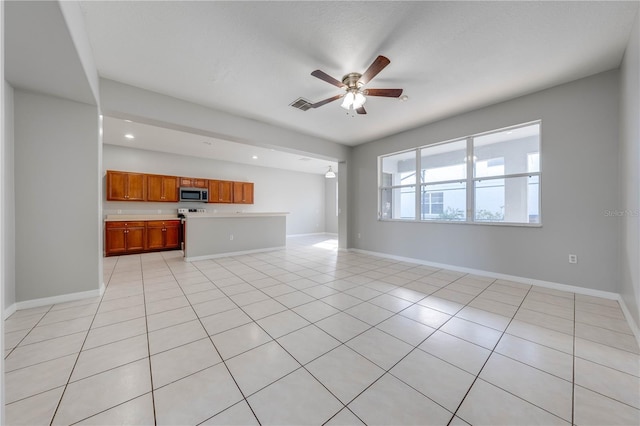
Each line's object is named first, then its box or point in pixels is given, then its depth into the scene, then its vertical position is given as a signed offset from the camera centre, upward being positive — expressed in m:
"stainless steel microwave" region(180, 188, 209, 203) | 6.79 +0.47
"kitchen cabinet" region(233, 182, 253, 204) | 7.89 +0.61
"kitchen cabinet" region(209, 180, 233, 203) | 7.42 +0.62
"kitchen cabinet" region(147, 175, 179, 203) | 6.34 +0.61
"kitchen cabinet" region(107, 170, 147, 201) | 5.79 +0.62
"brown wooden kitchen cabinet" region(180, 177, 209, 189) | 6.85 +0.82
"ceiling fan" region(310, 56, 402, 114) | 2.65 +1.43
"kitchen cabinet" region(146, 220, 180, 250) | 6.07 -0.60
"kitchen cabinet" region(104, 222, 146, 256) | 5.49 -0.61
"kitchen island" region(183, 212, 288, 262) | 5.09 -0.52
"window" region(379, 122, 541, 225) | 3.58 +0.53
